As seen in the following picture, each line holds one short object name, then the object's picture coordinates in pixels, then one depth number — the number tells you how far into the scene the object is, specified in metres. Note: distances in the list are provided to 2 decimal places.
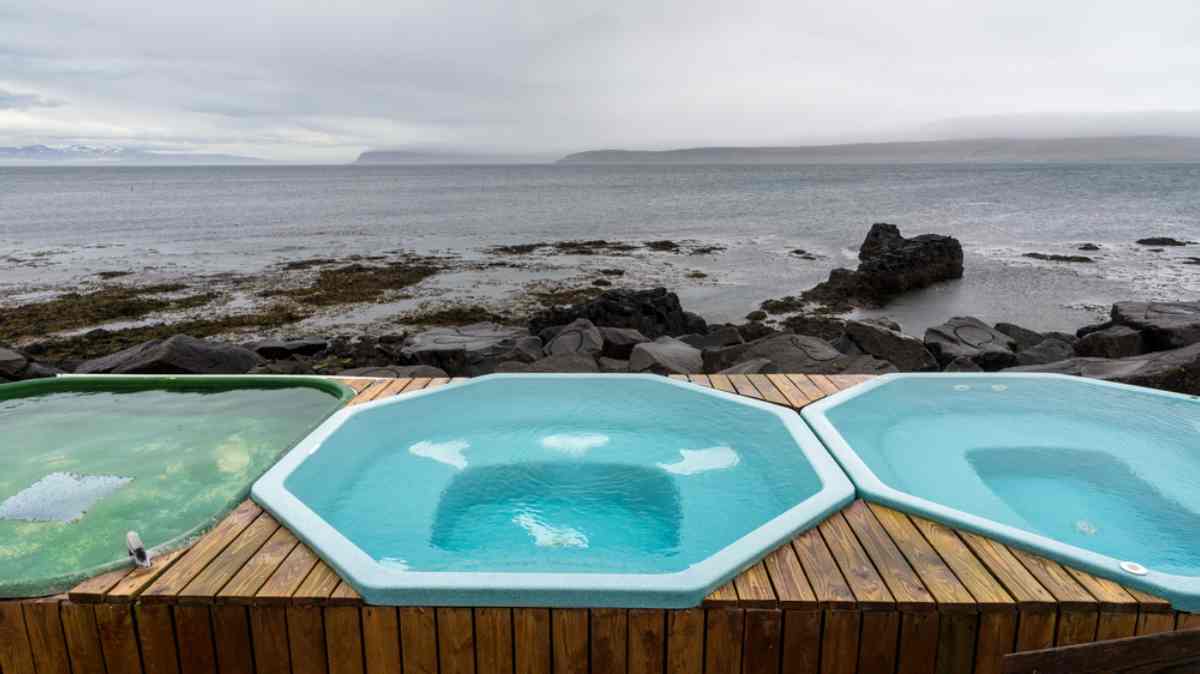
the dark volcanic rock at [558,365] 8.41
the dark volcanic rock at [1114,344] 9.24
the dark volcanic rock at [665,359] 8.53
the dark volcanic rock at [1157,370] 6.54
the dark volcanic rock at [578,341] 10.12
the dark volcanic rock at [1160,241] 27.42
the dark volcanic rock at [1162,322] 9.14
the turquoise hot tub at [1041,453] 4.65
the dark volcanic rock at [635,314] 12.48
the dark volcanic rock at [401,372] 7.93
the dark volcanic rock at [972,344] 9.74
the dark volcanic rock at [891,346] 9.12
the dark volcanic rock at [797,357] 7.66
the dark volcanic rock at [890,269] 17.98
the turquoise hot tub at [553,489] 3.04
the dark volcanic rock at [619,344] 10.22
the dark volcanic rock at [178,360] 8.31
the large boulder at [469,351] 9.61
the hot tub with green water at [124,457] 3.97
